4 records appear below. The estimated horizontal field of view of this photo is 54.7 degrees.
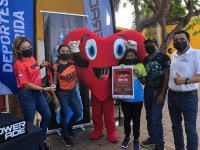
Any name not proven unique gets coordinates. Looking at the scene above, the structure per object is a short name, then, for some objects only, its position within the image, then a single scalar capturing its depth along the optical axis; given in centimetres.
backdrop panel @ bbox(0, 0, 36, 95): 265
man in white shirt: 203
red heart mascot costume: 274
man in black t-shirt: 242
